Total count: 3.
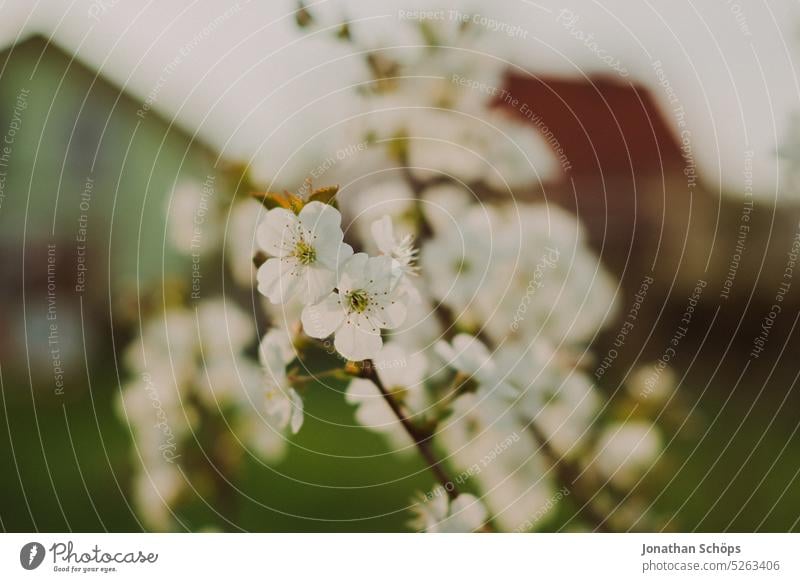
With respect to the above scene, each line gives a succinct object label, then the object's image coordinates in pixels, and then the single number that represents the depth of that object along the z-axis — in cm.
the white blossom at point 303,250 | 35
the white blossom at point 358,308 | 35
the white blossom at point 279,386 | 38
